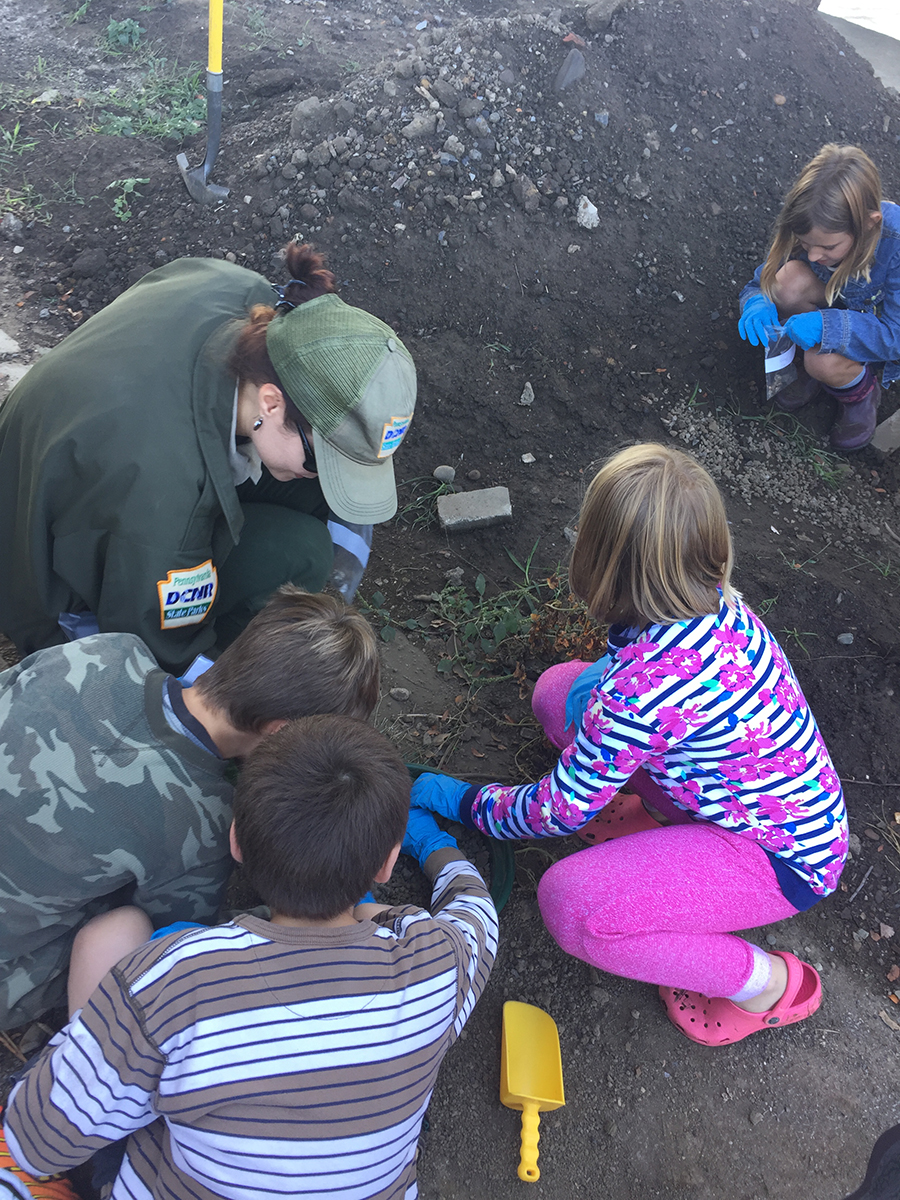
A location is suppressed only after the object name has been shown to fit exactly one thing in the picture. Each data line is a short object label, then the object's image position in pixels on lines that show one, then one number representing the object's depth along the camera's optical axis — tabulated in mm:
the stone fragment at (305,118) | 3816
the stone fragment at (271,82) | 4531
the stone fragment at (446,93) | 3750
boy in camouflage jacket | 1416
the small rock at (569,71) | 3887
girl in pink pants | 1550
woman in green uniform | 1740
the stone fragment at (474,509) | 2980
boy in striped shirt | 1141
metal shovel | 3764
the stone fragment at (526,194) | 3717
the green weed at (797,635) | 2787
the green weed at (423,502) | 3064
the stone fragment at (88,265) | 3623
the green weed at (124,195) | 3862
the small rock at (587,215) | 3746
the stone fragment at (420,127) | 3695
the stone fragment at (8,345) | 3299
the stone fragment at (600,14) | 4055
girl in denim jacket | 2967
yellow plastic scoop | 1720
